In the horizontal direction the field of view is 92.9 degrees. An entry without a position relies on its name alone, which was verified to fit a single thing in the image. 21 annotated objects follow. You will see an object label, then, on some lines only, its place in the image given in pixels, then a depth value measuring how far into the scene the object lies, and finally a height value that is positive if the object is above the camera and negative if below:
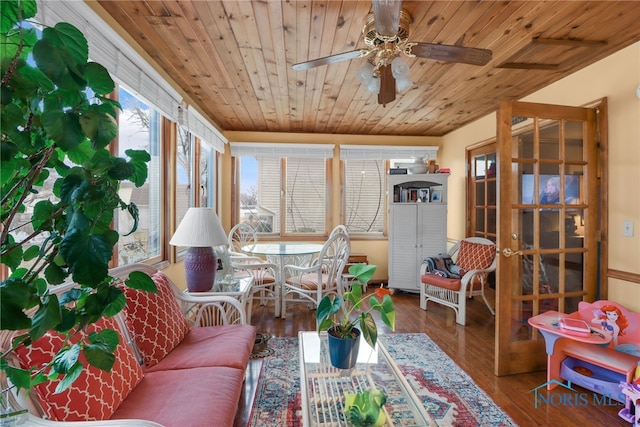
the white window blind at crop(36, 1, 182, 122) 1.41 +0.93
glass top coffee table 1.27 -0.84
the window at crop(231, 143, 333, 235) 4.75 +0.29
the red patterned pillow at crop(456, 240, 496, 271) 3.40 -0.53
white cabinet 4.20 -0.24
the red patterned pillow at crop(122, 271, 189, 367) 1.53 -0.59
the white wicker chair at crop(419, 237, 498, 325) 3.23 -0.86
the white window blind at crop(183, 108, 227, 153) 3.04 +0.92
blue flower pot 1.53 -0.71
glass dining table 3.25 -0.45
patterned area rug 1.75 -1.20
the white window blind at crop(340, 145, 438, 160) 4.74 +0.92
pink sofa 0.97 -0.72
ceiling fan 1.71 +0.91
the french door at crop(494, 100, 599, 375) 2.19 -0.08
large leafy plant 0.45 +0.06
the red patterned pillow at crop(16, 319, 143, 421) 0.95 -0.62
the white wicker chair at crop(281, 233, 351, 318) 3.09 -0.74
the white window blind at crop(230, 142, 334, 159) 4.57 +0.92
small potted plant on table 1.48 -0.56
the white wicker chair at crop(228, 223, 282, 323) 3.13 -0.72
